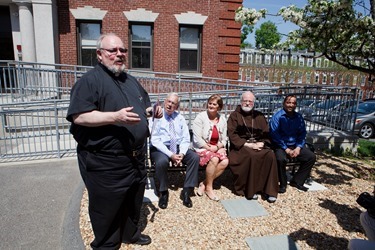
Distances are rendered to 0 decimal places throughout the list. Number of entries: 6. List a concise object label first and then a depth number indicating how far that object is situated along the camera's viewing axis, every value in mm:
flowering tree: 4529
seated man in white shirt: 4199
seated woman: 4535
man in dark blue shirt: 4859
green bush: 7711
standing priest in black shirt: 2502
